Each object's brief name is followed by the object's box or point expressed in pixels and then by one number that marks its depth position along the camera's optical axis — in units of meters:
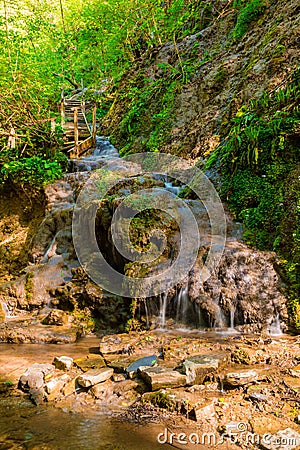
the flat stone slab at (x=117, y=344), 5.35
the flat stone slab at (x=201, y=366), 3.99
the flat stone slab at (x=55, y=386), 4.05
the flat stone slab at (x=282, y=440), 2.87
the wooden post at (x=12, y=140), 11.67
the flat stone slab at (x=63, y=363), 4.68
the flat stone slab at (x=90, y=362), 4.79
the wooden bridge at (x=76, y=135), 14.44
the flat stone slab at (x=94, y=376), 4.18
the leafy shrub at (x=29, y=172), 10.85
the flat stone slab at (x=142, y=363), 4.48
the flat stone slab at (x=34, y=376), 4.26
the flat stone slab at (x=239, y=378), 3.87
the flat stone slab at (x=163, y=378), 3.92
